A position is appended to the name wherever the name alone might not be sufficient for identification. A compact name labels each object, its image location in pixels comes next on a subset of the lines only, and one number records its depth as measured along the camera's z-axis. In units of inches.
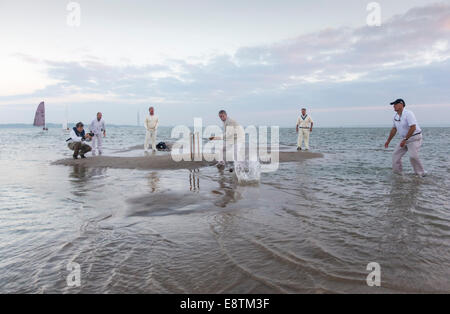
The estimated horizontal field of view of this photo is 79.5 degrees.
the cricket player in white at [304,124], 716.7
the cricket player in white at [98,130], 605.3
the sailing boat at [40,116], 2388.3
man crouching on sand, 558.6
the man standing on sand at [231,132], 443.5
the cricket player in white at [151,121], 650.0
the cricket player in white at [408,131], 359.6
